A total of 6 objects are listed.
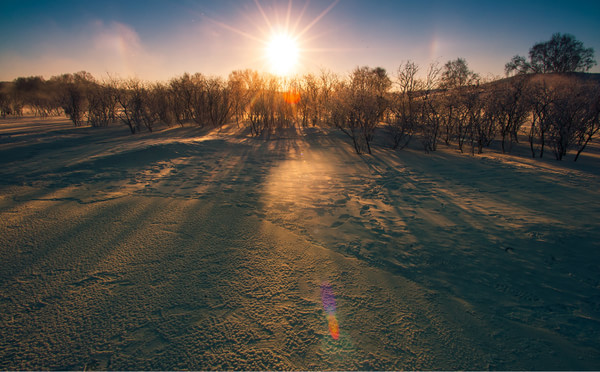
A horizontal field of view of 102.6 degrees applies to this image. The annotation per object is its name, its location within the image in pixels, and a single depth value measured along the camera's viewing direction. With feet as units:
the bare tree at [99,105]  75.05
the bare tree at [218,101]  70.08
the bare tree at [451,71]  40.25
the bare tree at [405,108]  40.33
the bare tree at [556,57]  109.19
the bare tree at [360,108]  36.09
